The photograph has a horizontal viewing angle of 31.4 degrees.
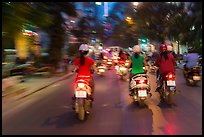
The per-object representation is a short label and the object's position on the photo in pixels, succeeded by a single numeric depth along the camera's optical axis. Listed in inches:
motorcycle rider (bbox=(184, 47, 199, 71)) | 556.7
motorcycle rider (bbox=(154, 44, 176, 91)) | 398.9
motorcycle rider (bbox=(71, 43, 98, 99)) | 327.6
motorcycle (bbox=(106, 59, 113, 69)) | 1092.2
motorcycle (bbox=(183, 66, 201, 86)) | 552.4
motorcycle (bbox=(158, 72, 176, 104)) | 384.5
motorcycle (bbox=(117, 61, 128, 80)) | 728.3
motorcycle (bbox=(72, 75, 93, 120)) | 307.0
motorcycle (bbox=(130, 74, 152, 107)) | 369.1
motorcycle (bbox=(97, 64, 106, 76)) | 817.6
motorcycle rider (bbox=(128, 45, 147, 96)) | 387.1
